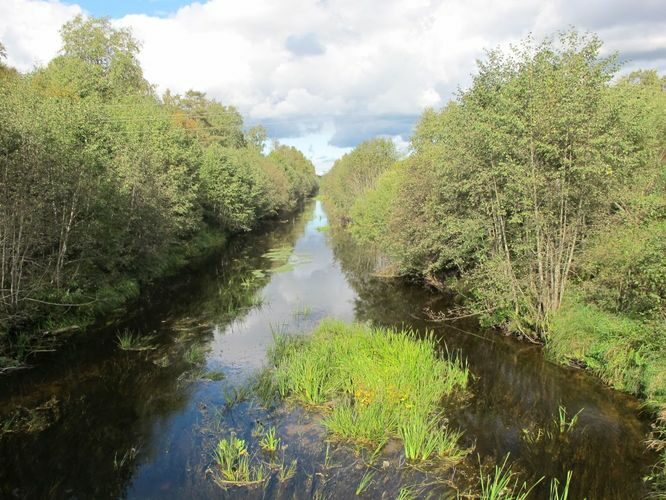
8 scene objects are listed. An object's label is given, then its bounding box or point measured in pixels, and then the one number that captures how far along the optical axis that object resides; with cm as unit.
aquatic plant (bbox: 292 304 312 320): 2502
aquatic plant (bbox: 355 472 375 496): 1056
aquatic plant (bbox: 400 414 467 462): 1166
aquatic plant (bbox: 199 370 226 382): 1726
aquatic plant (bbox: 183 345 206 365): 1887
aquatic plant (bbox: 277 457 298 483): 1114
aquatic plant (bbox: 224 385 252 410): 1505
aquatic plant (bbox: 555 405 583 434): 1309
